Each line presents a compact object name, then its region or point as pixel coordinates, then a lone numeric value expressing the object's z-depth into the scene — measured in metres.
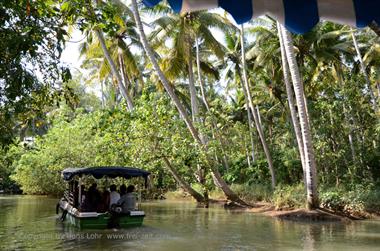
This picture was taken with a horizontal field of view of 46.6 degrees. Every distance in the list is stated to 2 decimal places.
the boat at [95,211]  14.41
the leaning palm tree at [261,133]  26.73
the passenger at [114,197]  15.28
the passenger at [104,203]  15.45
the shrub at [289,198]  20.72
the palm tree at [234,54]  31.70
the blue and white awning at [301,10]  3.15
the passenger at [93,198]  15.14
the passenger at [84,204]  14.95
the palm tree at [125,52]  25.67
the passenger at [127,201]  15.01
